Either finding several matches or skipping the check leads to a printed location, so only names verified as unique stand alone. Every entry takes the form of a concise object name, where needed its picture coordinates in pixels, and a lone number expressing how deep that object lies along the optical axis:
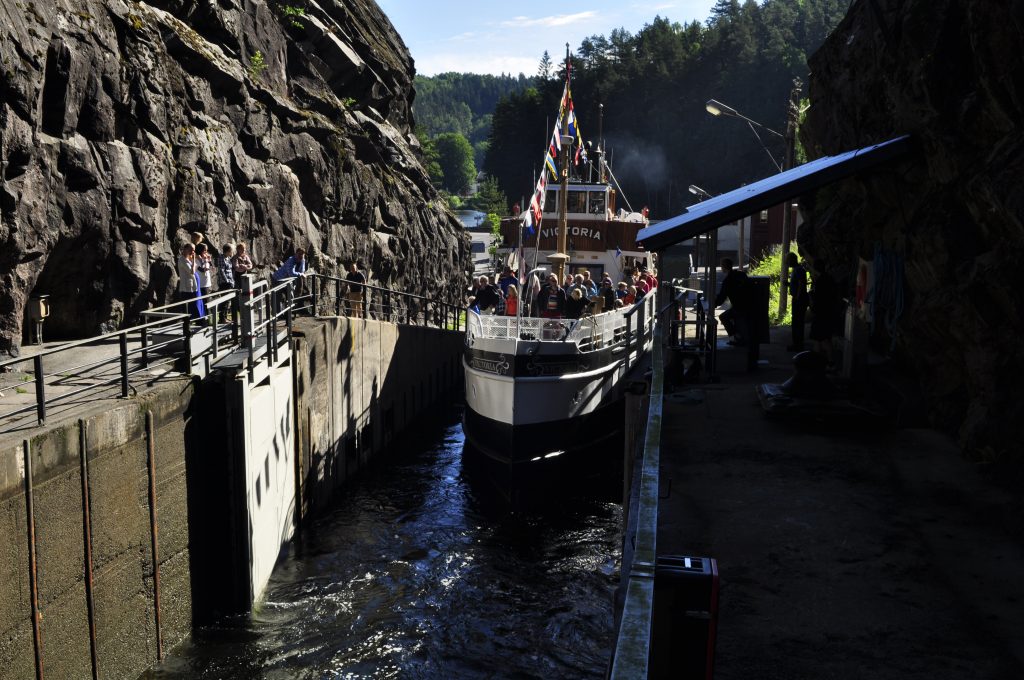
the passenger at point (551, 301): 20.86
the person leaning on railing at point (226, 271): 17.33
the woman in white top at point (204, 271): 16.80
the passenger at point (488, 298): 23.84
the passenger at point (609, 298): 22.33
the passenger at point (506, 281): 24.59
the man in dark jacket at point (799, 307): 17.38
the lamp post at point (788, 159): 26.38
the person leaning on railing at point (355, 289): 24.65
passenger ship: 17.95
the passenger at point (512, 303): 21.66
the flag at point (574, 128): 28.85
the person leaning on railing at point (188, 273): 15.89
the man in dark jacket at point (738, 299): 14.69
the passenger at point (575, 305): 20.05
